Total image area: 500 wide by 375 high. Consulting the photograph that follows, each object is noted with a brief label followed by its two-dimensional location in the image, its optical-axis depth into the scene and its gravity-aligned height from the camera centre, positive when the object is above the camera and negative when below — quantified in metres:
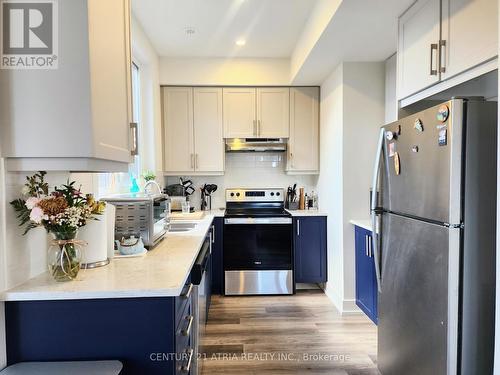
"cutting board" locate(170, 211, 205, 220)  3.06 -0.35
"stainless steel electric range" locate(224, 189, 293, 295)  3.45 -0.80
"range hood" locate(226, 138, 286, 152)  3.73 +0.40
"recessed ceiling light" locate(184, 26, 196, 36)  2.93 +1.36
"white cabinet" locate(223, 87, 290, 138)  3.72 +0.76
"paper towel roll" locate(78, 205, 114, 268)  1.42 -0.27
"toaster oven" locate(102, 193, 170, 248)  1.78 -0.21
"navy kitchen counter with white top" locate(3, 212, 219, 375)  1.16 -0.52
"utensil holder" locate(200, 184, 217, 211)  3.94 -0.19
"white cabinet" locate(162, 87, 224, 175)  3.70 +0.55
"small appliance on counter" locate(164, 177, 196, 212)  3.60 -0.15
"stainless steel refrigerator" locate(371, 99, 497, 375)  1.32 -0.26
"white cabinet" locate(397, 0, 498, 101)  1.40 +0.67
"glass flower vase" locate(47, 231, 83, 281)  1.25 -0.30
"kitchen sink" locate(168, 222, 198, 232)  2.68 -0.41
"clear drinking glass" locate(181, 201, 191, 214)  3.40 -0.29
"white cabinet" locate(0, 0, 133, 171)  1.14 +0.26
